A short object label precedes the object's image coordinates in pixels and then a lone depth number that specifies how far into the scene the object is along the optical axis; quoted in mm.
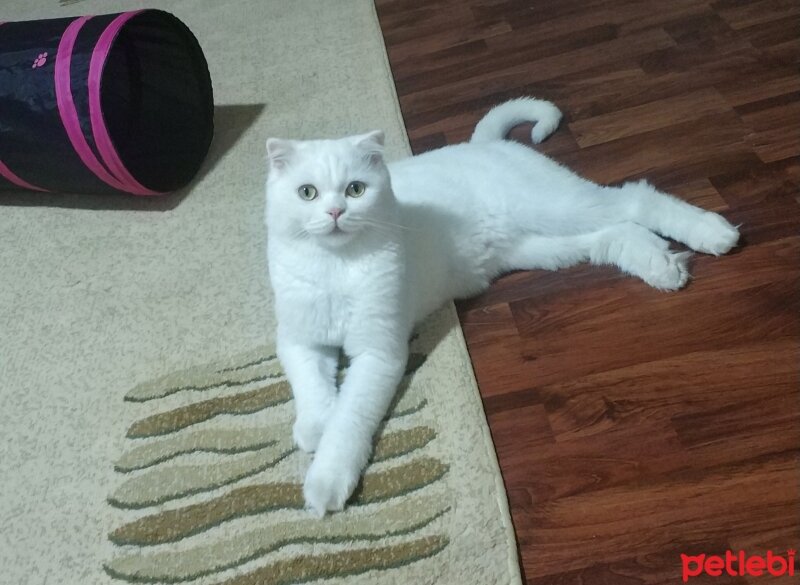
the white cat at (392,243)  1127
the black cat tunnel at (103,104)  1698
